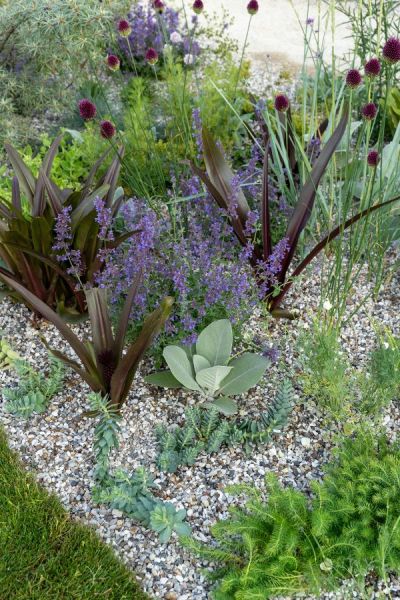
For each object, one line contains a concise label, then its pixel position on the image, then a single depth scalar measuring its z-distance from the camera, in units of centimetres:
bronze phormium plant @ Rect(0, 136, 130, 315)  275
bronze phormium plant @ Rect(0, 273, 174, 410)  236
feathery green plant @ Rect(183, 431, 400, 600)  197
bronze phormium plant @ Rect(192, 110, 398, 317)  271
